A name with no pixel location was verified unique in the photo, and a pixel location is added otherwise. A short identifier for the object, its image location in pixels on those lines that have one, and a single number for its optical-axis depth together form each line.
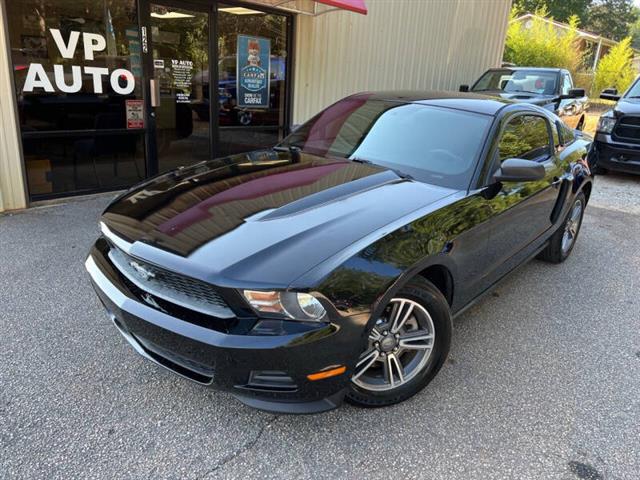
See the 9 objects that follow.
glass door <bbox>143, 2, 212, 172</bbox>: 6.23
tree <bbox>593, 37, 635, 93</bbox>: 26.14
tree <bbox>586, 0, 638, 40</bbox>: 52.78
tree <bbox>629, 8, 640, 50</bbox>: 72.16
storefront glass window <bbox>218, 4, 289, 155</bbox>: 7.07
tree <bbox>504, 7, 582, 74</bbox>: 24.72
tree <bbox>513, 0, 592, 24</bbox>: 46.47
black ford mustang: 2.09
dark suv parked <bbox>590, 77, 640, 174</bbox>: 8.68
